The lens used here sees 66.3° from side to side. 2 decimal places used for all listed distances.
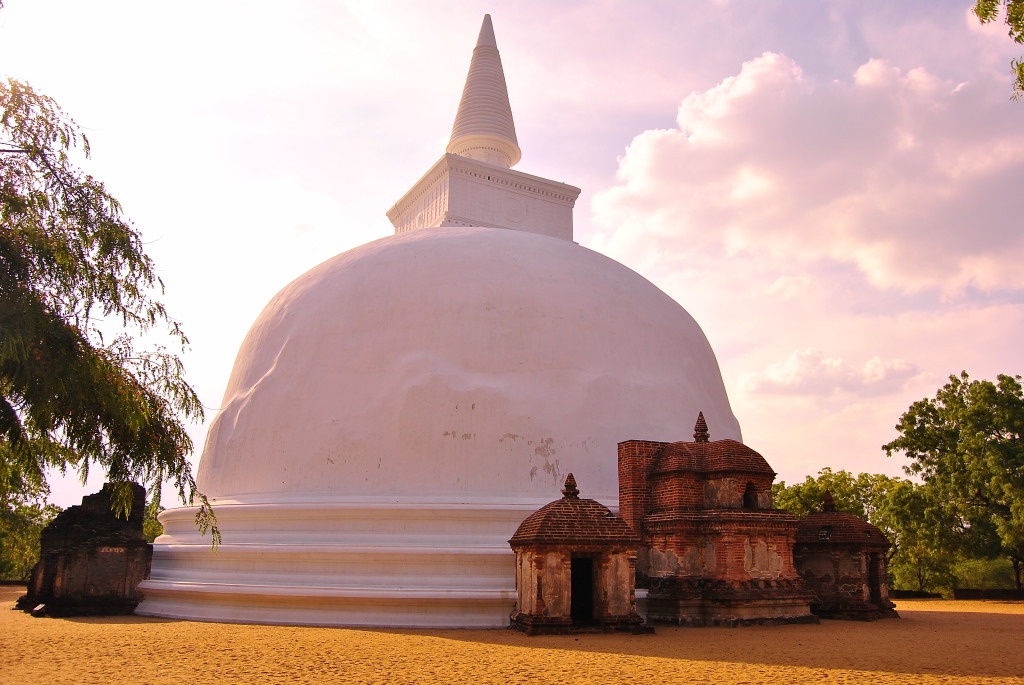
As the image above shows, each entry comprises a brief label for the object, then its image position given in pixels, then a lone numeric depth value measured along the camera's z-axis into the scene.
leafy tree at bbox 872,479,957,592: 22.81
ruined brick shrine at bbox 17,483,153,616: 14.09
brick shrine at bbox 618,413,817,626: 12.52
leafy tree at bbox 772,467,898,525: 30.09
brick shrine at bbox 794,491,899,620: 14.48
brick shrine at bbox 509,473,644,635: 11.33
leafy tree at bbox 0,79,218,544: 6.52
